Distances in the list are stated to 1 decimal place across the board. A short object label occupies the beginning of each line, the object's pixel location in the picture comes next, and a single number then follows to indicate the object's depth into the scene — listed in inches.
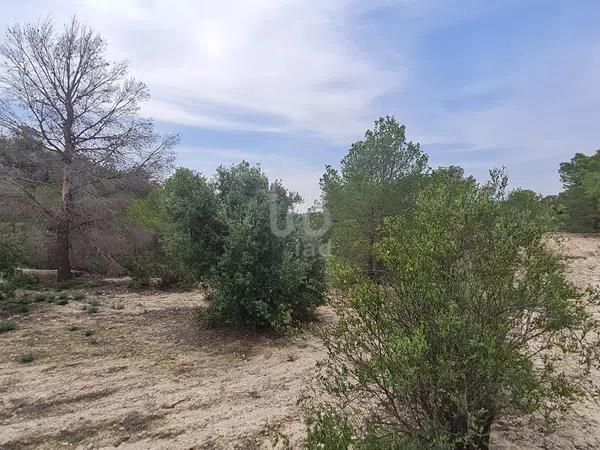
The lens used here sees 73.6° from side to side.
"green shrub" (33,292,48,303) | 343.1
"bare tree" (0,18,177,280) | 447.2
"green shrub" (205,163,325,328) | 242.5
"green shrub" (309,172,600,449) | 88.7
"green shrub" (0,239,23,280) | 324.8
